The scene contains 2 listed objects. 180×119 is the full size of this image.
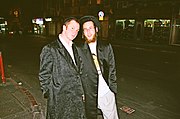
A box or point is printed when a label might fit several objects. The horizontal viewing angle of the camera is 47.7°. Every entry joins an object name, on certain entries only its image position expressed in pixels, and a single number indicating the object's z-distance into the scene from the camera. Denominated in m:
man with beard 2.98
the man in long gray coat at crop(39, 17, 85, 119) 2.77
